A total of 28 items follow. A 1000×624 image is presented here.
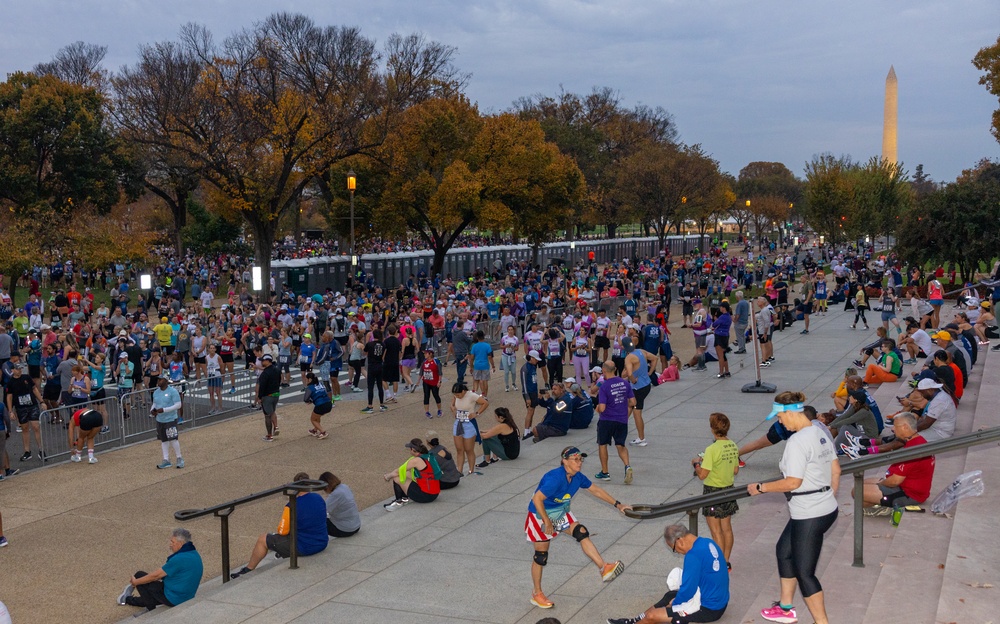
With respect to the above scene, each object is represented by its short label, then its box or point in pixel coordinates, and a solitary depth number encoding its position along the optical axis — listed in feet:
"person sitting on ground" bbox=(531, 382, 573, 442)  49.65
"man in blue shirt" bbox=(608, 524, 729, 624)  21.95
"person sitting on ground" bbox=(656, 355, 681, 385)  65.46
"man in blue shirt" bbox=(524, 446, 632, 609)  25.05
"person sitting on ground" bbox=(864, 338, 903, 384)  52.08
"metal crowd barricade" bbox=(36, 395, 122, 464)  50.08
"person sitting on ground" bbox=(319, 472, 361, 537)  33.60
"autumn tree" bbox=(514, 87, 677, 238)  242.37
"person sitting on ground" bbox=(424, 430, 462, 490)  39.32
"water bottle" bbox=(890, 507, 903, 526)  28.55
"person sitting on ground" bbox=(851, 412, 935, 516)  28.99
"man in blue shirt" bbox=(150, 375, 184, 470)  47.16
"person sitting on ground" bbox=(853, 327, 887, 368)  55.67
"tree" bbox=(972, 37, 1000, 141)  130.00
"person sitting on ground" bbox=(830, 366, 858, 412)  39.38
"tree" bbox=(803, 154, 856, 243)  206.18
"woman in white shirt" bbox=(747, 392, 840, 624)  20.33
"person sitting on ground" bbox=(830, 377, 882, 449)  35.35
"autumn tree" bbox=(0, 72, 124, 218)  140.15
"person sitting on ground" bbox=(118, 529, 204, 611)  28.60
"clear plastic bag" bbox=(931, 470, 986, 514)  27.86
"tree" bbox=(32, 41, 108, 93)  217.87
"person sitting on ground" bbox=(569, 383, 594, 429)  51.93
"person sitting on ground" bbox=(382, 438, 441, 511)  38.04
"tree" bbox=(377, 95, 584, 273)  144.66
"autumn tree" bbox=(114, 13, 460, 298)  133.18
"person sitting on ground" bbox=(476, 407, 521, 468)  44.09
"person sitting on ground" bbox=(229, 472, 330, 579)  30.89
